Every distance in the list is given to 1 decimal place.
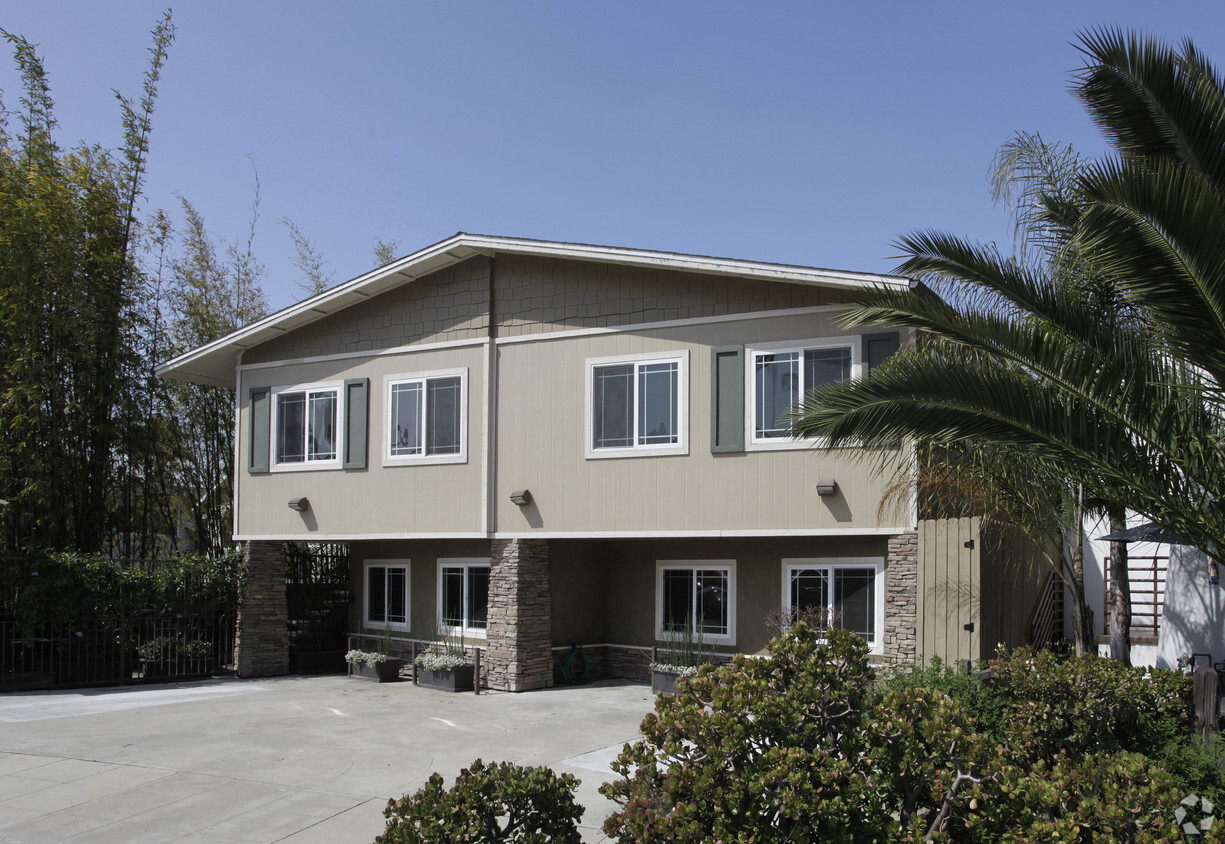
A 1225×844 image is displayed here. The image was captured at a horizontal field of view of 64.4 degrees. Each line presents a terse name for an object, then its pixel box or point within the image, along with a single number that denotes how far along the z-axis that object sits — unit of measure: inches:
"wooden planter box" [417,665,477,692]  572.1
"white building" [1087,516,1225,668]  544.4
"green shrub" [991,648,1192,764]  290.5
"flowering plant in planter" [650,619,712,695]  531.5
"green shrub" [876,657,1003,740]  320.8
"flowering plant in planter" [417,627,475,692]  573.0
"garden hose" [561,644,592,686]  584.7
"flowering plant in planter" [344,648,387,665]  618.5
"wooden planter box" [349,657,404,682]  619.5
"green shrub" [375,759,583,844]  184.5
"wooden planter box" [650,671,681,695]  531.2
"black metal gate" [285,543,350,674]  670.5
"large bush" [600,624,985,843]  184.5
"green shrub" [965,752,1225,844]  171.9
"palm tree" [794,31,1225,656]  237.0
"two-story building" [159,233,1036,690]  484.4
